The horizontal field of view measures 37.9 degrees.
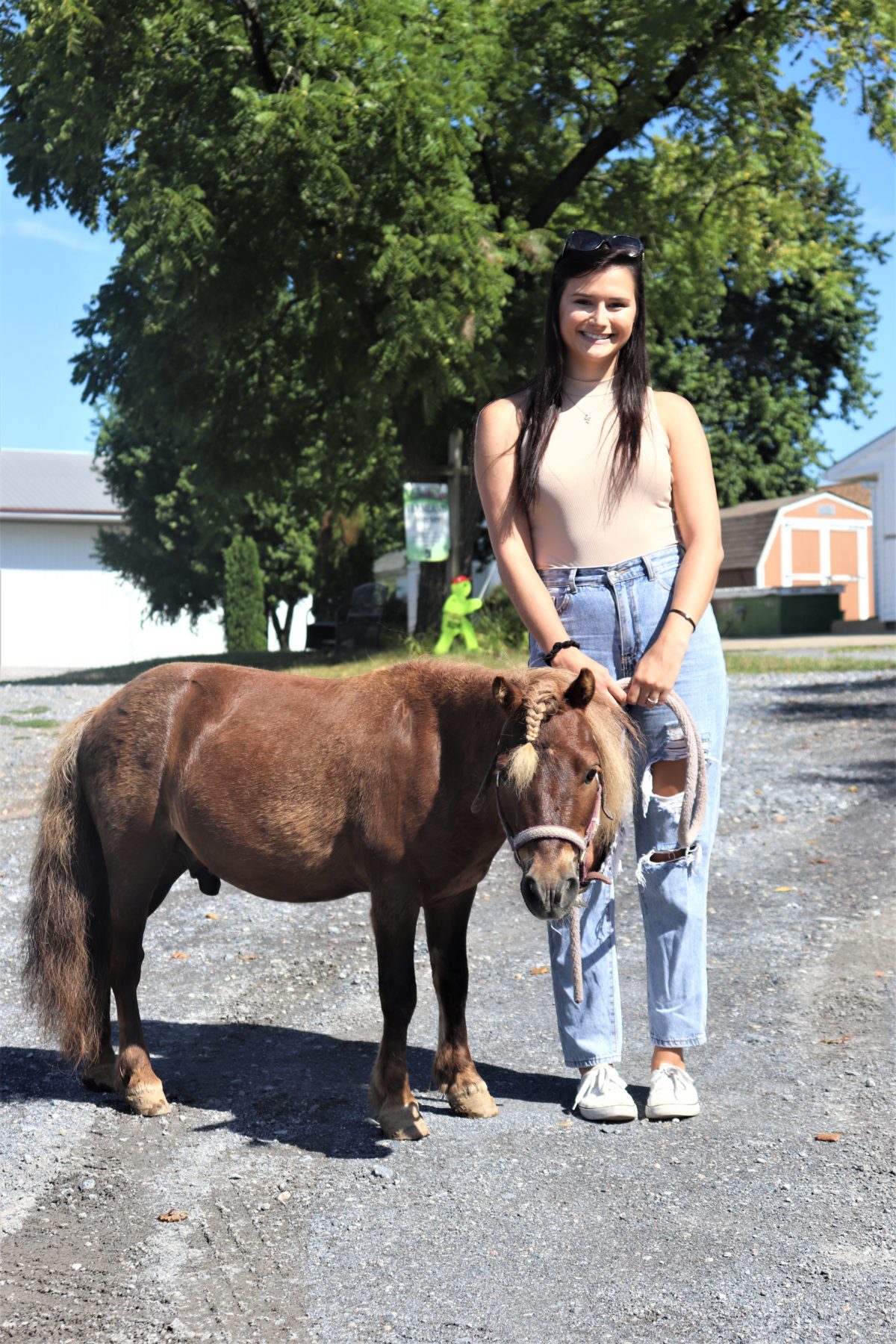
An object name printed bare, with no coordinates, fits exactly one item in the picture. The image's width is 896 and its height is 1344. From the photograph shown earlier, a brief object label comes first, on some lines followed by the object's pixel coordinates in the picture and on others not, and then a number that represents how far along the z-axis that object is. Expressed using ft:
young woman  12.42
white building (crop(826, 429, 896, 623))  100.94
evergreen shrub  121.39
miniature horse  10.77
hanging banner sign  63.62
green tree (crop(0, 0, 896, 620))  52.80
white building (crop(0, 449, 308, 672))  148.36
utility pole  66.59
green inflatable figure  55.83
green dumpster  113.70
